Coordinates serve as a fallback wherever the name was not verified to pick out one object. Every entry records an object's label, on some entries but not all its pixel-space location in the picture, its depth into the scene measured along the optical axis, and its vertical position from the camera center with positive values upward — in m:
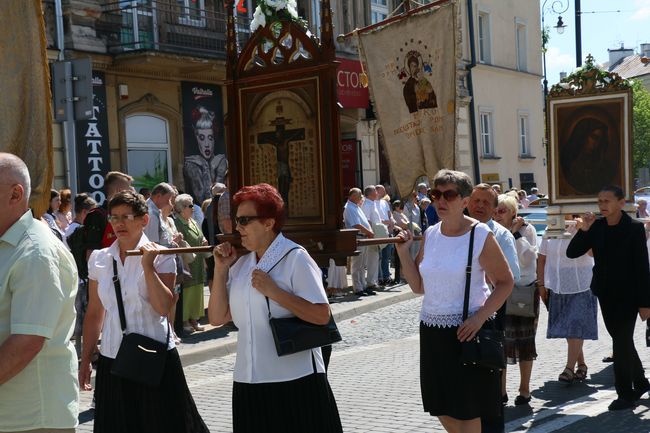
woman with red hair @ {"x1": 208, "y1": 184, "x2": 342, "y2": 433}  4.93 -0.74
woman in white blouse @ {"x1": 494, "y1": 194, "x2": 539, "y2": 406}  8.45 -1.20
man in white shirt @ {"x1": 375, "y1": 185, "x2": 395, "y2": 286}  18.42 -1.19
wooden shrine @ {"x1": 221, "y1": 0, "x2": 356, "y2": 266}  7.29 +0.33
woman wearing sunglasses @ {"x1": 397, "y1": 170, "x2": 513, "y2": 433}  5.93 -0.82
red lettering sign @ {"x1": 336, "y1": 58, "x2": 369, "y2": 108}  26.44 +2.10
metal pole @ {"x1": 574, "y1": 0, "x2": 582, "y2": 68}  25.31 +3.05
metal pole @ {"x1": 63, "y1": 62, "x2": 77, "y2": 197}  10.27 +0.69
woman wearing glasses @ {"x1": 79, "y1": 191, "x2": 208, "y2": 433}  5.68 -0.84
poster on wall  22.14 +0.79
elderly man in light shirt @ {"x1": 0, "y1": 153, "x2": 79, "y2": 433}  3.73 -0.50
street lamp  34.23 +4.46
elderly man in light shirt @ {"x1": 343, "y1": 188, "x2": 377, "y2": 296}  16.67 -0.92
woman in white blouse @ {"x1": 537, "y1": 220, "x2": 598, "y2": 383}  9.31 -1.32
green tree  76.44 +1.92
